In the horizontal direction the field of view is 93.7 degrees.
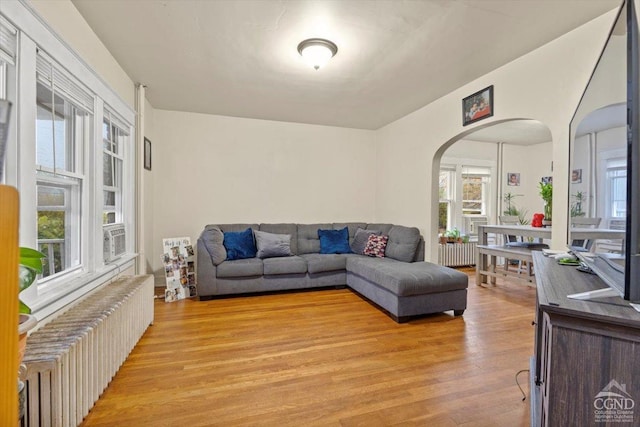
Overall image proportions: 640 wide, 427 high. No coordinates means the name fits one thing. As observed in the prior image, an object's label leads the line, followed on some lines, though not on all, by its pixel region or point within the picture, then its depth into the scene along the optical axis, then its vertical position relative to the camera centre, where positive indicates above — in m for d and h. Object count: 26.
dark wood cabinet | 0.95 -0.50
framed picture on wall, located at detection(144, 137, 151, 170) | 3.80 +0.71
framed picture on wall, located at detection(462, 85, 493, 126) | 3.08 +1.13
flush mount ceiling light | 2.48 +1.36
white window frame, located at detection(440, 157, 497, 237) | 6.06 +0.57
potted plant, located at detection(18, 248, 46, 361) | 1.01 -0.23
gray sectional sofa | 3.06 -0.75
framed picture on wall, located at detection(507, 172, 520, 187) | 6.30 +0.69
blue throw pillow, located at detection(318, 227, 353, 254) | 4.59 -0.50
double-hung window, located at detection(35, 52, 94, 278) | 1.87 +0.32
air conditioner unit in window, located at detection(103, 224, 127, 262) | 2.67 -0.32
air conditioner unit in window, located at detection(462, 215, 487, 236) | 6.22 -0.27
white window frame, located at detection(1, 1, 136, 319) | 1.53 +0.28
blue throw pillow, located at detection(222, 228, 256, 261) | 4.08 -0.49
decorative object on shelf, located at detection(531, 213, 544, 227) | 3.57 -0.10
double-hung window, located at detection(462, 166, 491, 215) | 6.20 +0.45
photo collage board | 3.79 -0.78
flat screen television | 1.06 +0.24
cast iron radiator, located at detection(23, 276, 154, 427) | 1.35 -0.78
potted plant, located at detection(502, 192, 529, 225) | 6.19 +0.05
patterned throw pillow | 4.34 -0.52
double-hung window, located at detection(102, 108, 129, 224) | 2.77 +0.46
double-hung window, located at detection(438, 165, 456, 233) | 6.12 +0.22
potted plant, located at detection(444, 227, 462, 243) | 5.88 -0.49
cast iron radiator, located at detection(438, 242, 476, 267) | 5.73 -0.83
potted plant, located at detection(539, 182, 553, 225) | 3.20 +0.14
